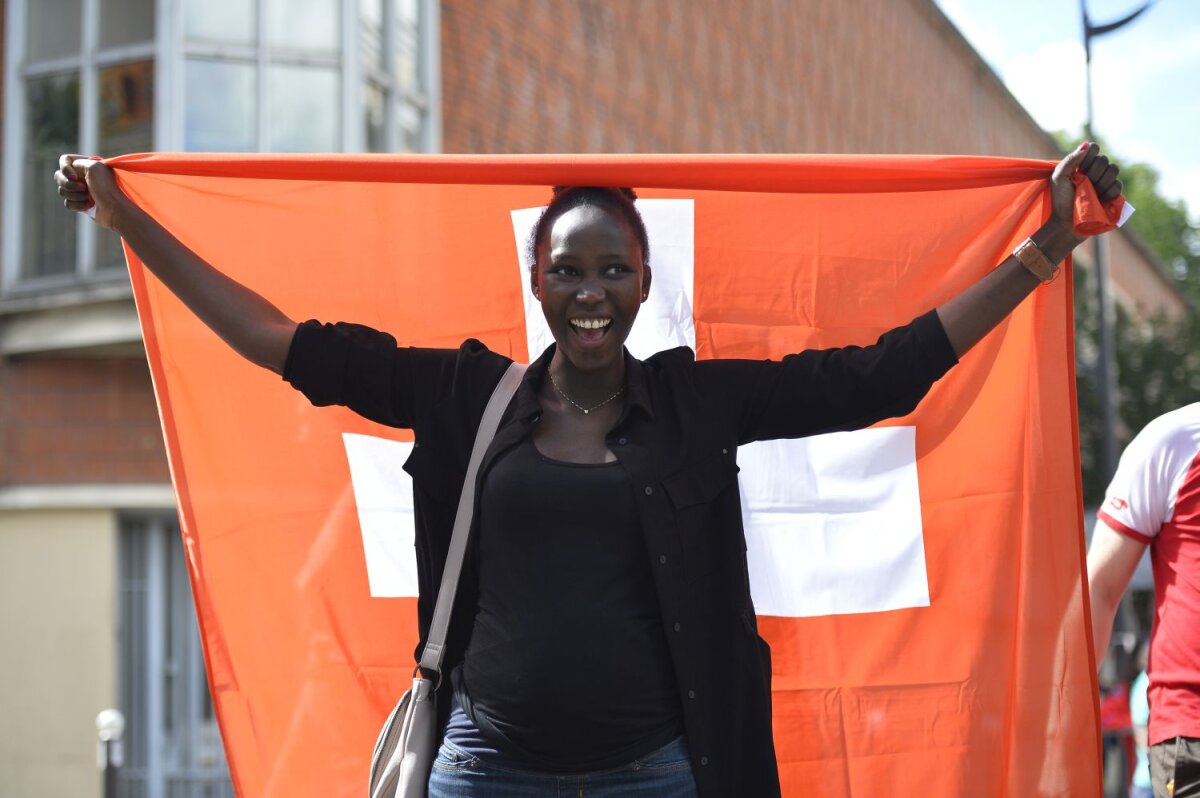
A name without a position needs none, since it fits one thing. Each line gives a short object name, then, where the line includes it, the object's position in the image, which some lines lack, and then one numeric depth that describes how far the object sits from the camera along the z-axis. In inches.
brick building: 394.3
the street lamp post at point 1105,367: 605.3
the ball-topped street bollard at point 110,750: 300.5
